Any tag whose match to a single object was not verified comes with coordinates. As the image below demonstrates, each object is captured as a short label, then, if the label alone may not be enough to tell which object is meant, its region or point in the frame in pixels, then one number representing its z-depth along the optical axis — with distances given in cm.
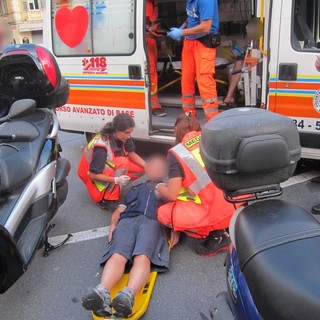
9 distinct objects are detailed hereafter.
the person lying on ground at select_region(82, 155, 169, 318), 211
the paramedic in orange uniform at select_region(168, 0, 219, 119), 393
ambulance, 337
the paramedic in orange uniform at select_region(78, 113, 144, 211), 343
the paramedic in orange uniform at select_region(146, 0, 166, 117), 504
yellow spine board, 226
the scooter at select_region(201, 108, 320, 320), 112
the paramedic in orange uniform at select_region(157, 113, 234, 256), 267
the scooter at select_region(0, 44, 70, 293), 217
